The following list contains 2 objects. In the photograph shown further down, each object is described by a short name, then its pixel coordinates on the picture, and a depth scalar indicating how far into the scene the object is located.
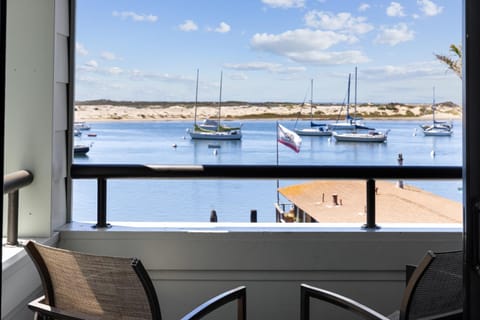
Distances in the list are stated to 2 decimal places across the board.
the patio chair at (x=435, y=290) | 1.47
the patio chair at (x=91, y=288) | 1.41
